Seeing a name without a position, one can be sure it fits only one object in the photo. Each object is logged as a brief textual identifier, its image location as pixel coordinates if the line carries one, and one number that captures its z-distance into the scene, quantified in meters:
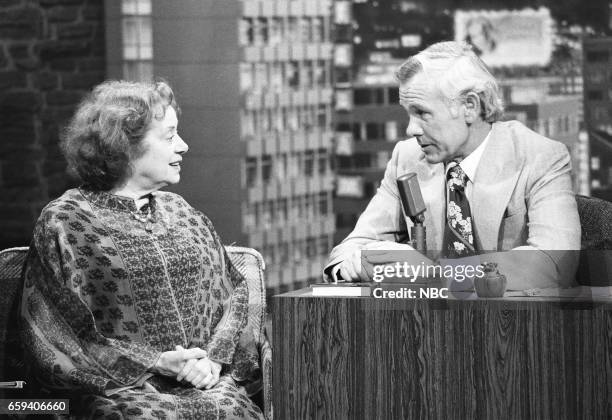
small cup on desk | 4.96
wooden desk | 4.84
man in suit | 6.00
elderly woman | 5.80
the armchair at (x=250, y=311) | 6.00
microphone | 5.31
